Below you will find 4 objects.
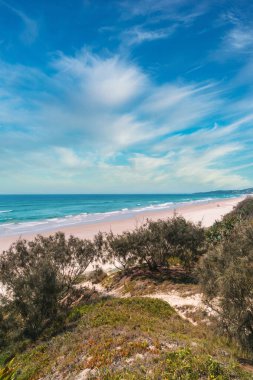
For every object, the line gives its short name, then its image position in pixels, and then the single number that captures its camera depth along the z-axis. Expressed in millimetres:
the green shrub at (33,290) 17266
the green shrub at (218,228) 34634
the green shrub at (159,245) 29438
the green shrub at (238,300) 12438
